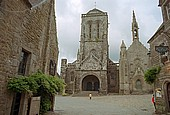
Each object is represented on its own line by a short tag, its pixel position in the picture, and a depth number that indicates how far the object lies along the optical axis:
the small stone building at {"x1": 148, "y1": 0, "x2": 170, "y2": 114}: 9.52
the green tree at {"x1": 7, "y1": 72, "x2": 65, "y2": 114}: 5.33
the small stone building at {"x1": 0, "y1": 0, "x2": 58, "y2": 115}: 5.02
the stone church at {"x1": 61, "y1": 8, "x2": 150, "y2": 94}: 33.66
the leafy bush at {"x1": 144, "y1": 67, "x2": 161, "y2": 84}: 11.20
